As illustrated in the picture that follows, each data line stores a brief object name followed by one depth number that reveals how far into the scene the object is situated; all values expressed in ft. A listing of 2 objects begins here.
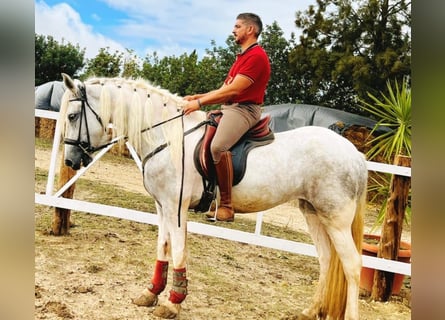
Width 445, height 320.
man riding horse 7.54
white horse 7.69
